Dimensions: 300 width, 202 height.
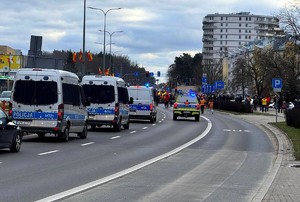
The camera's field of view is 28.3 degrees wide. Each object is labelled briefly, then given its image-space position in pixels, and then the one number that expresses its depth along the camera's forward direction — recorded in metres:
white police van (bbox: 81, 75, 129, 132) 28.06
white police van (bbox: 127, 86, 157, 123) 39.38
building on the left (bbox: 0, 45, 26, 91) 49.96
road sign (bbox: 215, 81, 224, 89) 76.56
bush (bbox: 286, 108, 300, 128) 31.62
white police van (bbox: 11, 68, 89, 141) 21.44
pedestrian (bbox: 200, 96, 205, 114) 61.18
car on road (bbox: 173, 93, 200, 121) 45.03
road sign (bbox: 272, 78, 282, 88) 38.97
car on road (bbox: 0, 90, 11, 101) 37.90
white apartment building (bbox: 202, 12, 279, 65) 196.25
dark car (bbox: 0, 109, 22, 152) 16.80
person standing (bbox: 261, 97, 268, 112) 69.85
